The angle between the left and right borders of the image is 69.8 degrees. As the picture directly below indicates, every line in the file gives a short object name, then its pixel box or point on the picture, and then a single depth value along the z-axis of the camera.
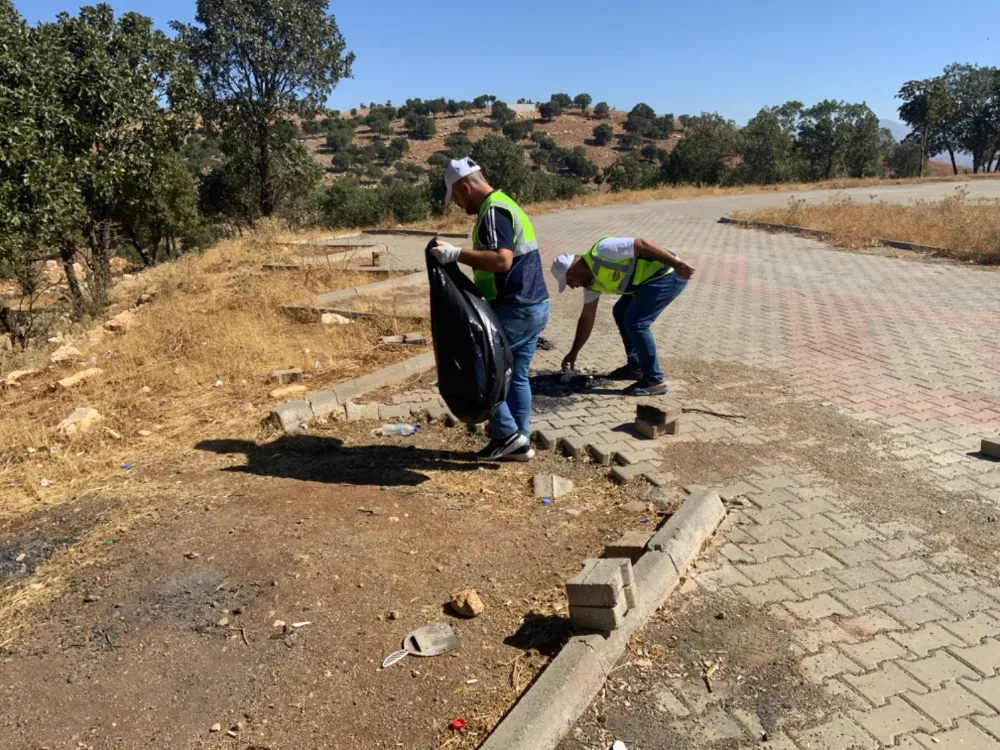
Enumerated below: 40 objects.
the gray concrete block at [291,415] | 4.93
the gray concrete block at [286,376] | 6.00
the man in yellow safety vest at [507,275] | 3.76
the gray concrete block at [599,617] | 2.54
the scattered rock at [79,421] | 4.95
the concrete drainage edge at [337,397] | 4.97
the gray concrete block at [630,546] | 3.09
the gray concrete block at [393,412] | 5.10
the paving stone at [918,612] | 2.77
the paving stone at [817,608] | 2.79
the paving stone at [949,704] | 2.27
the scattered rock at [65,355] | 7.14
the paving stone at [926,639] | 2.60
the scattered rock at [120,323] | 8.19
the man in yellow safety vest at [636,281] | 4.98
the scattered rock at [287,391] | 5.61
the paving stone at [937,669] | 2.44
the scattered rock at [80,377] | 6.07
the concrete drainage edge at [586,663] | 2.18
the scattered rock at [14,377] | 6.64
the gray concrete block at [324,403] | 5.17
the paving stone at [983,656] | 2.48
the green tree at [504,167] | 28.14
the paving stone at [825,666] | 2.47
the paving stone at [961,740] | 2.15
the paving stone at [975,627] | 2.66
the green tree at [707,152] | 37.31
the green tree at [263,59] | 18.09
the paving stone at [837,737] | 2.17
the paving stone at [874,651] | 2.53
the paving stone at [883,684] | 2.37
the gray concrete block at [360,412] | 5.16
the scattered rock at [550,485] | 3.89
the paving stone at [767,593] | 2.90
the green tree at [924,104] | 37.25
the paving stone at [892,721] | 2.21
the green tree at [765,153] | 37.28
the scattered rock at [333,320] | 7.71
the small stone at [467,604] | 2.80
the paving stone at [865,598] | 2.85
